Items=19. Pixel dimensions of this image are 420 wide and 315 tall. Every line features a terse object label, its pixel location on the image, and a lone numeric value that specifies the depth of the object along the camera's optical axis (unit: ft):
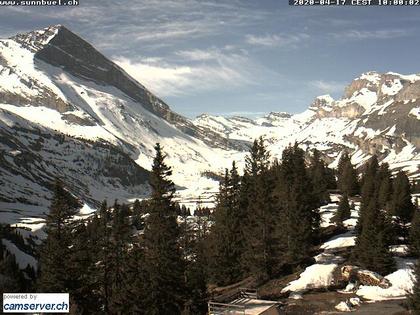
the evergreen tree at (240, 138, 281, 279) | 180.34
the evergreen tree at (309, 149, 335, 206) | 297.74
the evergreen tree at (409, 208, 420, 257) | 174.60
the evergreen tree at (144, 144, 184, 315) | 139.85
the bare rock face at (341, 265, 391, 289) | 157.07
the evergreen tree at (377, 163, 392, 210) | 238.48
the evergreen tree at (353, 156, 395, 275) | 162.81
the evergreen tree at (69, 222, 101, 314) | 130.52
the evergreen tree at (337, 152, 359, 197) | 339.36
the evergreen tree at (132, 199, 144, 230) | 512.22
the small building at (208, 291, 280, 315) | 87.04
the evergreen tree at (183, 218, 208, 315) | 145.70
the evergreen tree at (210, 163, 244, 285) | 197.03
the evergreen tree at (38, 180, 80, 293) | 127.24
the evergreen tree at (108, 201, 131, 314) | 150.92
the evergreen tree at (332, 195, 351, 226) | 241.14
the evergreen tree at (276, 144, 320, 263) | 186.19
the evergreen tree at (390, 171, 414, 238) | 215.31
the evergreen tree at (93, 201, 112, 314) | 152.05
